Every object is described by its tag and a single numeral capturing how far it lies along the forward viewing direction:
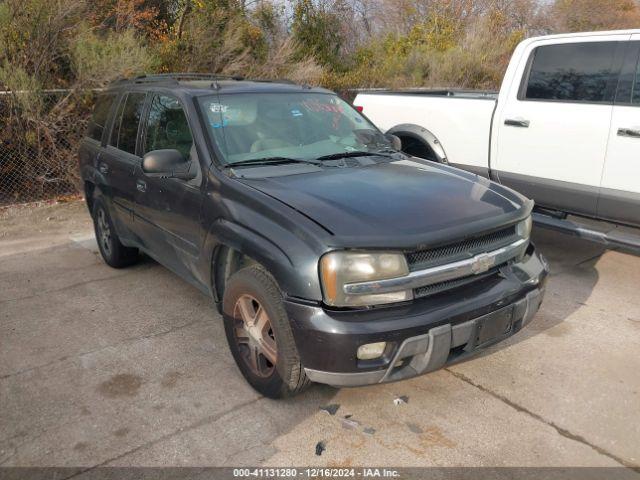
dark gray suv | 2.75
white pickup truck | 4.68
